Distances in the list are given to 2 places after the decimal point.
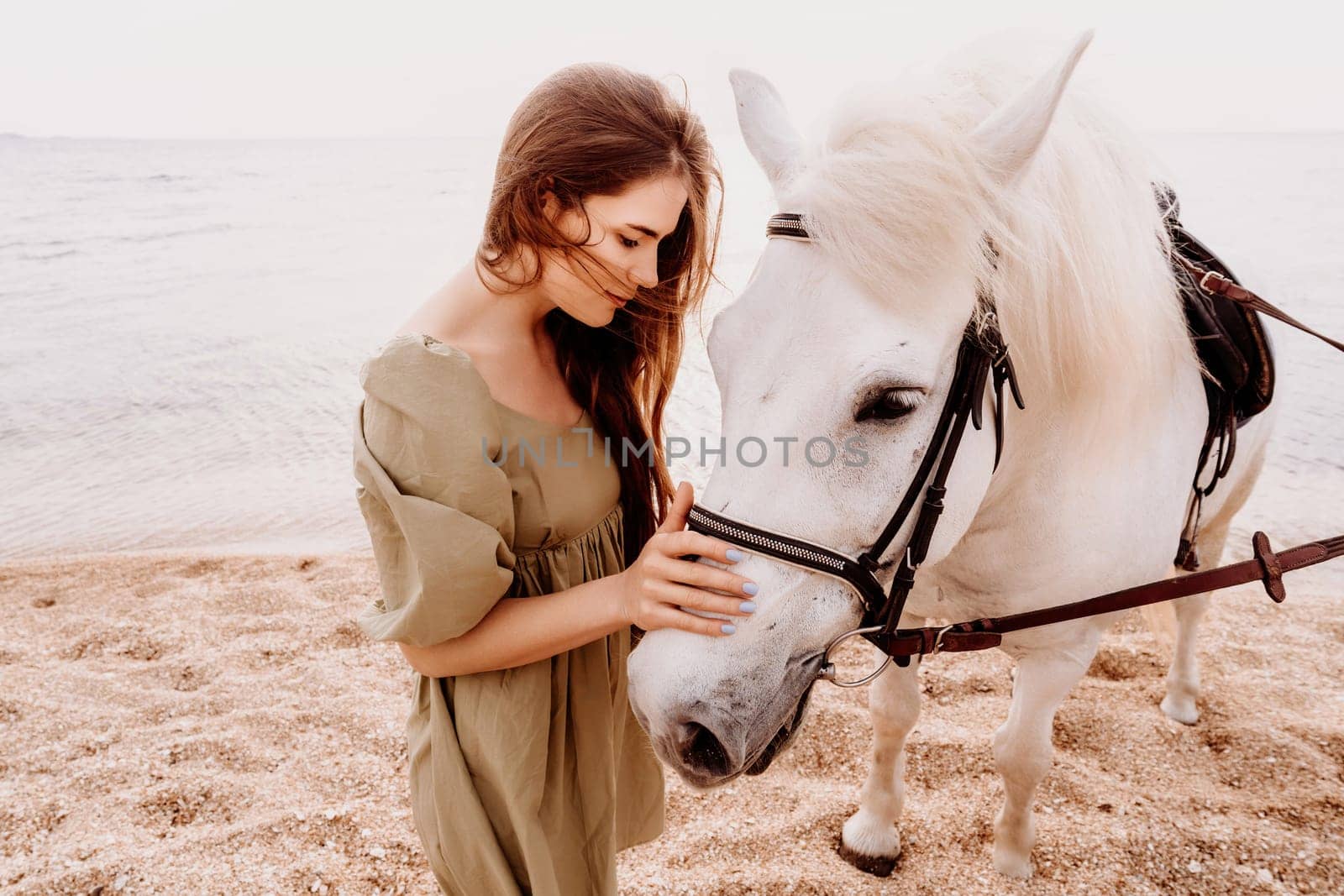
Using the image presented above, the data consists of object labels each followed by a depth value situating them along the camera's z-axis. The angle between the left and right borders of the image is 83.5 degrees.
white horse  1.08
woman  1.14
